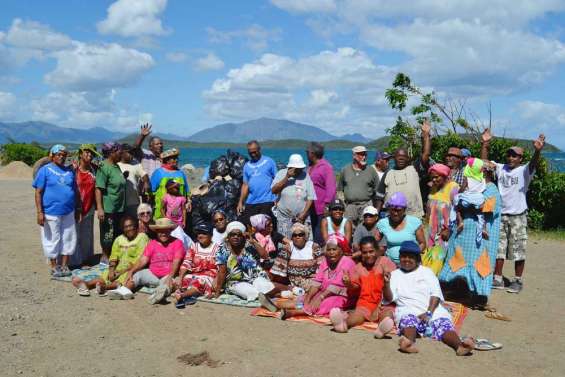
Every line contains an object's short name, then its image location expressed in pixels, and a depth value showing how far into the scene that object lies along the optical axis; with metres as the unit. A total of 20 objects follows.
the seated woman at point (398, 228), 6.41
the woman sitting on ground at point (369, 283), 5.87
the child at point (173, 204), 7.68
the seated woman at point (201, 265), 6.85
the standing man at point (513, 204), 7.14
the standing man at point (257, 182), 7.81
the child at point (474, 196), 6.39
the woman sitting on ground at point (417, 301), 5.30
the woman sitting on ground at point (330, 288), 6.15
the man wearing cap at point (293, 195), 7.39
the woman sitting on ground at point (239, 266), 6.77
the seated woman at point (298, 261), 6.76
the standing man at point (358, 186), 7.59
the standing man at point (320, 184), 7.81
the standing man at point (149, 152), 8.48
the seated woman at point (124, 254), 7.01
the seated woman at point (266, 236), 7.19
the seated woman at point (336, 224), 6.93
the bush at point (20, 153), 27.39
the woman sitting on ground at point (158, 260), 6.91
